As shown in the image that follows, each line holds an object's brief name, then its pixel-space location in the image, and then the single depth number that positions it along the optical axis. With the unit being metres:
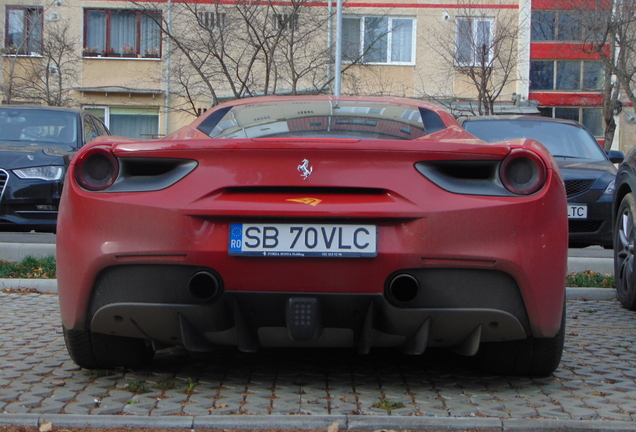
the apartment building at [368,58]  23.91
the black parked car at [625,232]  5.97
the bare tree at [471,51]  21.38
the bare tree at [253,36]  17.11
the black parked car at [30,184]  8.89
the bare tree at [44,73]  24.41
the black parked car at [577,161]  8.62
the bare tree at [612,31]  20.02
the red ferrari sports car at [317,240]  3.26
